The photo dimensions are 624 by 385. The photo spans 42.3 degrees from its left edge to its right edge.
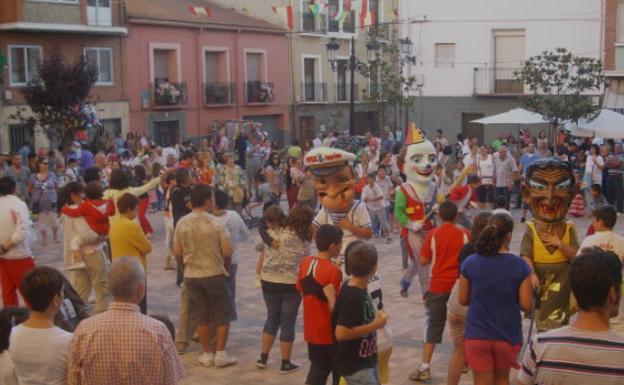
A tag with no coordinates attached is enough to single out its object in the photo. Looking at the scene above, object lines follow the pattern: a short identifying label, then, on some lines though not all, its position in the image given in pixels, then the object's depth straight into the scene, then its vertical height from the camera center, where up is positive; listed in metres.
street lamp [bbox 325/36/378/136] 23.28 +1.54
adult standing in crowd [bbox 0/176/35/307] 7.96 -1.22
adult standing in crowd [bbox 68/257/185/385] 4.10 -1.18
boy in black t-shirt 5.16 -1.35
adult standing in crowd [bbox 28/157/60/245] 14.23 -1.41
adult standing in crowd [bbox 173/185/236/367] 7.30 -1.37
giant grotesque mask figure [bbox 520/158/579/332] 6.29 -1.01
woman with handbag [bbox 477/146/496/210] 16.44 -1.32
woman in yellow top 7.60 -1.11
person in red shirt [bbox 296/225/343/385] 5.82 -1.35
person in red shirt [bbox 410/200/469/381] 6.97 -1.44
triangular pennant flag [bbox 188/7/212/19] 28.44 +3.71
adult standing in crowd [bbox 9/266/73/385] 4.19 -1.16
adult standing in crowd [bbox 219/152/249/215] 13.76 -1.11
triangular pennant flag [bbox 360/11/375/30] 31.83 +3.81
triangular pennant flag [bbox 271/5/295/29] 30.94 +3.97
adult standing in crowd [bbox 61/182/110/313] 8.34 -1.55
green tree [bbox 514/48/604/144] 22.59 +0.78
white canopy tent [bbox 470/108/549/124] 21.91 -0.16
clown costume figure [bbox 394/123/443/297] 9.23 -1.01
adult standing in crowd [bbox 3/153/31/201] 15.35 -1.09
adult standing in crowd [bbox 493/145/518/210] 16.50 -1.25
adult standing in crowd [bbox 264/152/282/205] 15.20 -1.15
